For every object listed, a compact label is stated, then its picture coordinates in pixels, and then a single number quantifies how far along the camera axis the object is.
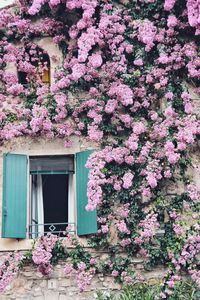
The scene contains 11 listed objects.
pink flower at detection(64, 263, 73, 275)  10.92
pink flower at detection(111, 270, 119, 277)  10.95
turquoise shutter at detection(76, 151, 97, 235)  11.15
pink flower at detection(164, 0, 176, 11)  12.17
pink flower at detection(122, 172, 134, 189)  11.21
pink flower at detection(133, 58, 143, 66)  11.98
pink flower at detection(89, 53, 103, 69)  11.95
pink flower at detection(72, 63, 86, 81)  11.84
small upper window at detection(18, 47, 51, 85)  12.33
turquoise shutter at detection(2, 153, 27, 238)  11.15
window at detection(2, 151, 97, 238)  11.21
